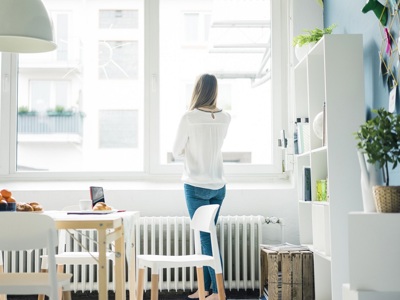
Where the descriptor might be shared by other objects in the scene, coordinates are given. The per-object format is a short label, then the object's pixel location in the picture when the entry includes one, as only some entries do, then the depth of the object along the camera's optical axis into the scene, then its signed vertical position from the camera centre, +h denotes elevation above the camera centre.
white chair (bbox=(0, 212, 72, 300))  2.29 -0.18
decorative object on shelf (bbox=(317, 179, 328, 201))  3.21 -0.02
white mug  3.15 -0.08
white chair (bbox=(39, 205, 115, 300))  3.21 -0.40
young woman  3.63 +0.28
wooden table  2.56 -0.22
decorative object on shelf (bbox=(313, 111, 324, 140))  3.20 +0.36
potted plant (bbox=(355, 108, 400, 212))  2.17 +0.16
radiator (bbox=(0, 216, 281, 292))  3.93 -0.44
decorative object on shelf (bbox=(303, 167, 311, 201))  3.40 +0.03
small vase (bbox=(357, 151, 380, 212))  2.28 +0.03
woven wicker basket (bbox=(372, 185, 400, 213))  2.16 -0.05
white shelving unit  2.96 +0.26
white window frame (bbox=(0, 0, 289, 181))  4.41 +0.58
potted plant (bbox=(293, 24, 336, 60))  3.42 +0.91
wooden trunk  3.38 -0.53
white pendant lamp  2.88 +0.87
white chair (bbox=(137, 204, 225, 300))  2.95 -0.39
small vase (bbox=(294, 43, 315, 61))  3.49 +0.87
